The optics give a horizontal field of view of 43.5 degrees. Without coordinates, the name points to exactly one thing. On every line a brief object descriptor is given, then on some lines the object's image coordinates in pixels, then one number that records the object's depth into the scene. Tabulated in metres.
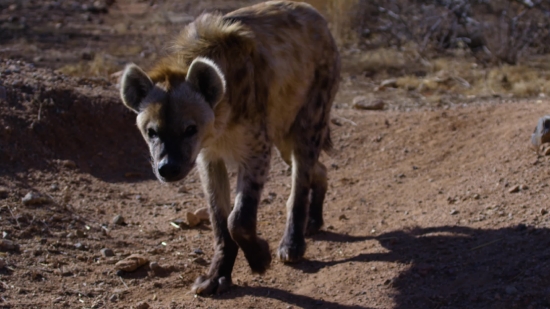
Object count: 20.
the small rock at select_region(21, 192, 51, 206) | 5.00
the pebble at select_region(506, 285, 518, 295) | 3.44
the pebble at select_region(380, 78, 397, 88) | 8.70
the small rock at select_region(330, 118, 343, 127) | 6.86
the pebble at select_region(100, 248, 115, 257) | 4.57
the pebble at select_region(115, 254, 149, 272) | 4.31
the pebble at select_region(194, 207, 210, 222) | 5.27
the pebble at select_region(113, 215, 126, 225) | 5.17
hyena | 3.69
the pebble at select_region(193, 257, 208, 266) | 4.55
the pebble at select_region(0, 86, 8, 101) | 6.06
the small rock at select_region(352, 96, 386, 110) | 7.62
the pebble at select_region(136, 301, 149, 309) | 3.80
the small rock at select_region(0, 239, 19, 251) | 4.33
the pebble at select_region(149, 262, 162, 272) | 4.34
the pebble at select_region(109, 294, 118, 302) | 3.98
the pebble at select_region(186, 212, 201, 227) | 5.23
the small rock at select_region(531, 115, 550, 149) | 5.15
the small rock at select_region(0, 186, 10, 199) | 5.00
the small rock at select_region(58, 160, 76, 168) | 5.90
